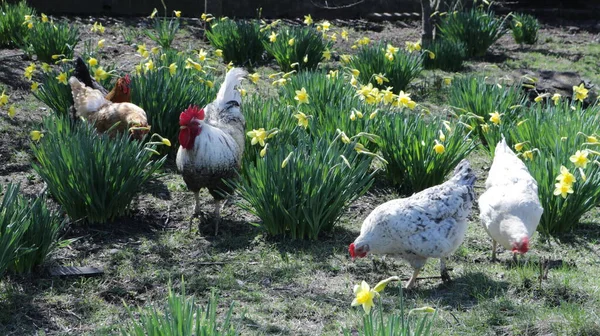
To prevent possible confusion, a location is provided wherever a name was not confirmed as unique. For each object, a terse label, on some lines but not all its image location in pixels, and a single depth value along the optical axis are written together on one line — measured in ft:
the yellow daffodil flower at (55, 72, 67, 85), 20.30
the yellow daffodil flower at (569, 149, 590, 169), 14.40
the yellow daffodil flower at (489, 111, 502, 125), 18.33
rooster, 14.90
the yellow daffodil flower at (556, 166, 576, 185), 13.75
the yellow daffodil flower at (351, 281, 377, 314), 8.87
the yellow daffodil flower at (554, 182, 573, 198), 13.79
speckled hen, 12.84
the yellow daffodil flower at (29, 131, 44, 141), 16.31
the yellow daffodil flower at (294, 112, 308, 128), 16.36
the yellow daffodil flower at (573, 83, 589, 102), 19.79
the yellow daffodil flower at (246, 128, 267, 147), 15.01
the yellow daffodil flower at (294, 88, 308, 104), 18.26
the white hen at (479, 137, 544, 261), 13.15
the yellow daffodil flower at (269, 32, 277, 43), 27.25
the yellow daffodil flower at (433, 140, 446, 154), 15.99
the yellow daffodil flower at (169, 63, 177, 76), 20.08
